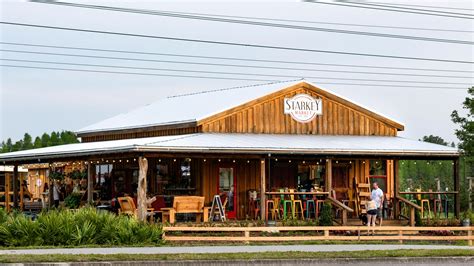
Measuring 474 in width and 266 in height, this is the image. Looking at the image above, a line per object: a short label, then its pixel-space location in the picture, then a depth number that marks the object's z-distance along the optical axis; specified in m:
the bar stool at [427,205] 40.73
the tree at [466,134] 54.38
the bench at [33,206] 48.22
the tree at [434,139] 104.00
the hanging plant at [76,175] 44.69
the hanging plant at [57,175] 44.12
